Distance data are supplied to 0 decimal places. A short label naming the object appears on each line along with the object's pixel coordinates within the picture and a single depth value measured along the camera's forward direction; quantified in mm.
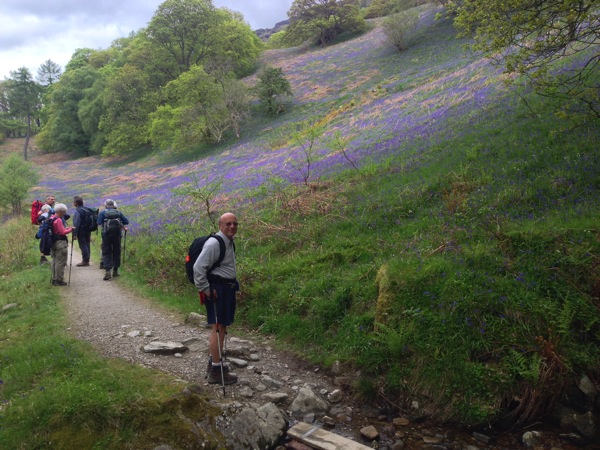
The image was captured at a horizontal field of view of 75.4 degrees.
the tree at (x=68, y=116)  60938
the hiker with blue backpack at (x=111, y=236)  11516
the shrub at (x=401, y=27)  41781
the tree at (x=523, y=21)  7414
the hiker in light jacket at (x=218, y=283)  5219
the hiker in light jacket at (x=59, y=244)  10570
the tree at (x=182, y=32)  52406
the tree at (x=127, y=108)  49594
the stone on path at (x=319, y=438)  4324
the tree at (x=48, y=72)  93625
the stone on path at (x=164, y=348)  6422
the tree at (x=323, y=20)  58531
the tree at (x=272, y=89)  39062
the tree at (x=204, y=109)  37906
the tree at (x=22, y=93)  66619
